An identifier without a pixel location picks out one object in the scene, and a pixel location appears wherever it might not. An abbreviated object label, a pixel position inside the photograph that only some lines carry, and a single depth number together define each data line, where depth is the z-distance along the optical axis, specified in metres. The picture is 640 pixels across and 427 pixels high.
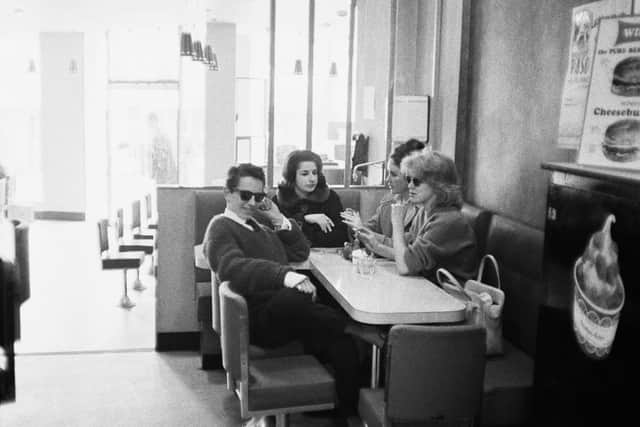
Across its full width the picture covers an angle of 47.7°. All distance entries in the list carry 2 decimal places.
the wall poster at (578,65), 3.06
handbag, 3.01
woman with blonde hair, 3.49
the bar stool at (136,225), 7.17
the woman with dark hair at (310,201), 4.48
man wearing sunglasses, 3.34
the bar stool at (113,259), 6.11
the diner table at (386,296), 2.89
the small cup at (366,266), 3.54
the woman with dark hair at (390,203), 4.14
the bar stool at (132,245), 6.69
